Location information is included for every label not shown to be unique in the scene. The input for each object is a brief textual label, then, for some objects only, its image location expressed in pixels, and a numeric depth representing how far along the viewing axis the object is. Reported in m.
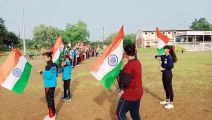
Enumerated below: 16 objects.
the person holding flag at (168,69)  4.75
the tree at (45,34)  54.41
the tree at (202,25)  64.95
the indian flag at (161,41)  5.62
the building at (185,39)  39.84
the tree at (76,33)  55.74
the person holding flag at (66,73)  5.41
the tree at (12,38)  44.69
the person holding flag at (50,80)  4.20
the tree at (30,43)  53.76
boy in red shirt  2.91
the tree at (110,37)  91.74
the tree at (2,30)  34.25
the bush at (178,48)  36.85
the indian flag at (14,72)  4.25
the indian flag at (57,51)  5.69
